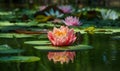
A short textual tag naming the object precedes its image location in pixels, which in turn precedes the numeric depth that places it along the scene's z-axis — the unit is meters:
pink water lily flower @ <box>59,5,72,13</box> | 6.91
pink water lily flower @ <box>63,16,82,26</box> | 4.90
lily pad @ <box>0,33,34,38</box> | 3.87
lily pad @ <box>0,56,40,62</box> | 2.56
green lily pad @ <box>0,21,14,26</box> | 5.28
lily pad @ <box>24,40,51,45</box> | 3.33
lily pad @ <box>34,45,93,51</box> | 2.98
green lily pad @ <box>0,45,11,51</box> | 3.00
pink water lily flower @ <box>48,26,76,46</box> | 2.97
